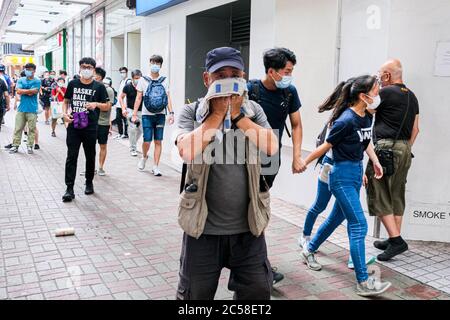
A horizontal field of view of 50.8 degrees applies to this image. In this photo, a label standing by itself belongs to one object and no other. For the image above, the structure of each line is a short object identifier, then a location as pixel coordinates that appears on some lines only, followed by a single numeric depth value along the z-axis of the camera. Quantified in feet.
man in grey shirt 7.63
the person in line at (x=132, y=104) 32.22
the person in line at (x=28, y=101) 30.86
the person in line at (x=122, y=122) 41.24
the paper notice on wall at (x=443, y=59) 15.55
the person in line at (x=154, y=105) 24.97
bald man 14.69
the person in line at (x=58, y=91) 40.97
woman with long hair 11.96
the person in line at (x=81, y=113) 19.97
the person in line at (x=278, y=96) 11.63
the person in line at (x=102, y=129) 24.80
